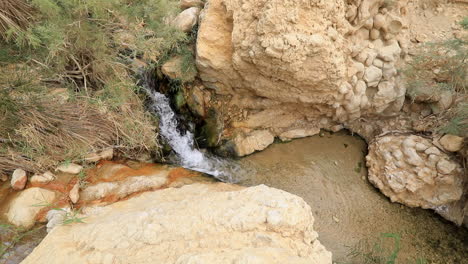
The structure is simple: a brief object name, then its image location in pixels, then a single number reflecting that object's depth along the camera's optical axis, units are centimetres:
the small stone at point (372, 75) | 380
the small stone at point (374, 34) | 377
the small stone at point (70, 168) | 292
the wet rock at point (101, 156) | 315
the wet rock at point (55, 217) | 235
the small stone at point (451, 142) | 346
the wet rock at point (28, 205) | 249
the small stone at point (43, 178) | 277
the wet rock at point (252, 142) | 412
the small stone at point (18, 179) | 269
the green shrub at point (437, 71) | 350
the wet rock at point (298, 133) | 434
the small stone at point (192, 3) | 421
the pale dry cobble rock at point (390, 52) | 380
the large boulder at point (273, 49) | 308
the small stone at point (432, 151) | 356
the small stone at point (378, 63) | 384
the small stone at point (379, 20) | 370
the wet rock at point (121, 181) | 289
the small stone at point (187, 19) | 405
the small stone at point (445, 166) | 344
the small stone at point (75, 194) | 274
